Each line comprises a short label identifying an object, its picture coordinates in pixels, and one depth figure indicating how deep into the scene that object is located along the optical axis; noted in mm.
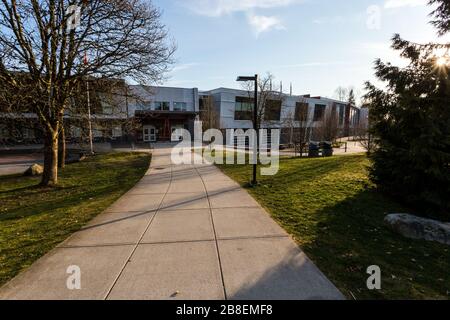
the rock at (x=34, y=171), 13773
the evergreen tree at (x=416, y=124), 6543
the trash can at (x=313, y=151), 22547
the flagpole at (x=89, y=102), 10461
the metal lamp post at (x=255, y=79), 9489
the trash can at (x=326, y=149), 24528
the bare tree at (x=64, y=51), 8523
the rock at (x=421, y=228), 5316
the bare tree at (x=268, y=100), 24000
